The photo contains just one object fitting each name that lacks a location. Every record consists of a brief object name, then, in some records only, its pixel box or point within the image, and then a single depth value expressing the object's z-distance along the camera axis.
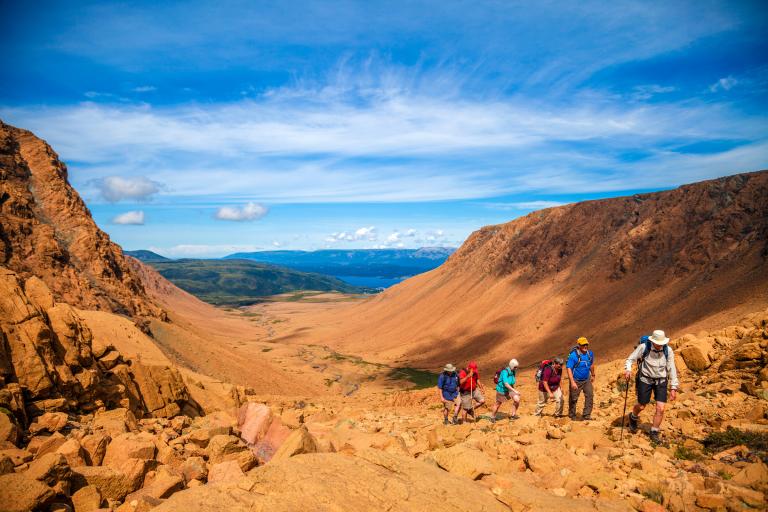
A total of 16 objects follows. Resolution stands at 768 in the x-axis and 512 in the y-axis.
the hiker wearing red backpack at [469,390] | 12.85
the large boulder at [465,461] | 6.90
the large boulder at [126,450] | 6.89
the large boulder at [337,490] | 5.22
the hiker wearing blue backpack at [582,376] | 11.08
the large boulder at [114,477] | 5.92
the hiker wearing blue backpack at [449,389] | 12.82
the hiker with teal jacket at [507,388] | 12.54
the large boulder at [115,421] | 8.52
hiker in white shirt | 8.73
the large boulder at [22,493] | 4.83
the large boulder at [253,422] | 9.52
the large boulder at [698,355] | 12.58
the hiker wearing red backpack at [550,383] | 12.07
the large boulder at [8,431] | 6.34
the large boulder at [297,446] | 7.26
